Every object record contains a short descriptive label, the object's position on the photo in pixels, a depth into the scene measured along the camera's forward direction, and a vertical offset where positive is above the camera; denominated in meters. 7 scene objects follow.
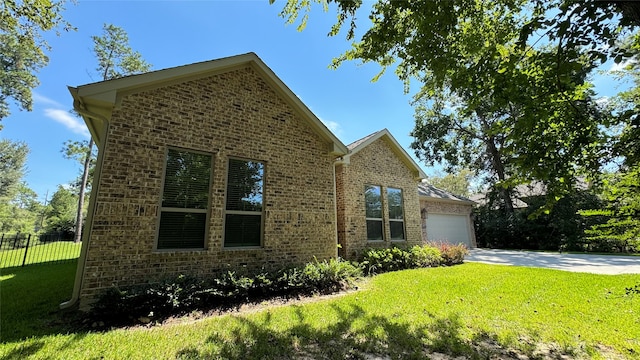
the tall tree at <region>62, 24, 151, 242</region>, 25.80 +16.71
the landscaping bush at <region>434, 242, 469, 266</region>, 11.60 -0.97
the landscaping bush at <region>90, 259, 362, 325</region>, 4.67 -1.18
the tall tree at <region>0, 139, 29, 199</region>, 39.47 +9.97
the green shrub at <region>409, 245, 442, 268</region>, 10.80 -0.99
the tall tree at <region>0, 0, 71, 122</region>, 7.75 +6.20
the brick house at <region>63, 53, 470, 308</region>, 5.39 +1.33
